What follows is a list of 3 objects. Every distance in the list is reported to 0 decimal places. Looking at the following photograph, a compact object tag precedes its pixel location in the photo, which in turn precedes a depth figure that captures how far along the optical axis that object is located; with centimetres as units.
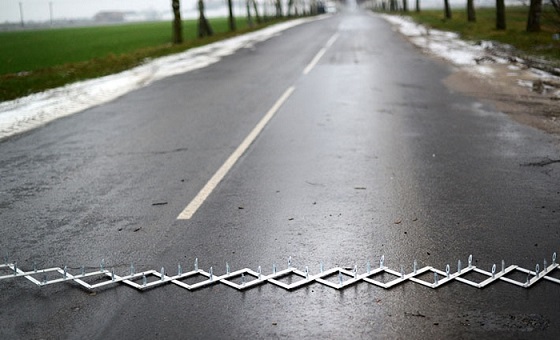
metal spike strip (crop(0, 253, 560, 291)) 420
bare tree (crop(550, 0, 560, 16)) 1869
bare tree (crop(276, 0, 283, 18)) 8462
